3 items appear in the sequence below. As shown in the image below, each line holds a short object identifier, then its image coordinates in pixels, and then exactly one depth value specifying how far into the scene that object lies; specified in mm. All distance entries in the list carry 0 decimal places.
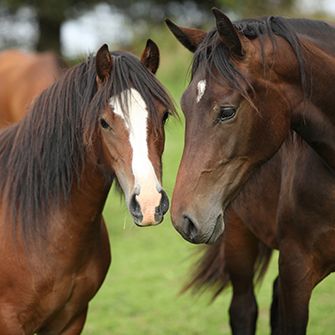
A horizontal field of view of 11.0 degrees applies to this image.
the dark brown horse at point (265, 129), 6727
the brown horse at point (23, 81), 19108
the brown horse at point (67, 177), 7419
